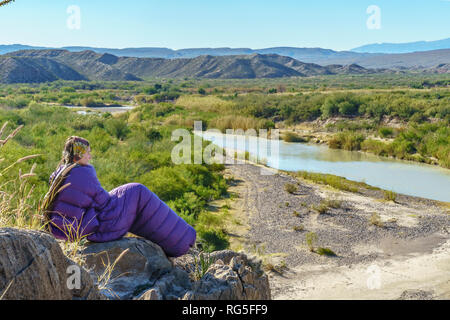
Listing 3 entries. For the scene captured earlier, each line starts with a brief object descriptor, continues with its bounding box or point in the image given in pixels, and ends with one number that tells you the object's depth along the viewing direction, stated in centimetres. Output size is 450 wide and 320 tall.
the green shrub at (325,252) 960
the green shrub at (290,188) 1499
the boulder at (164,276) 331
